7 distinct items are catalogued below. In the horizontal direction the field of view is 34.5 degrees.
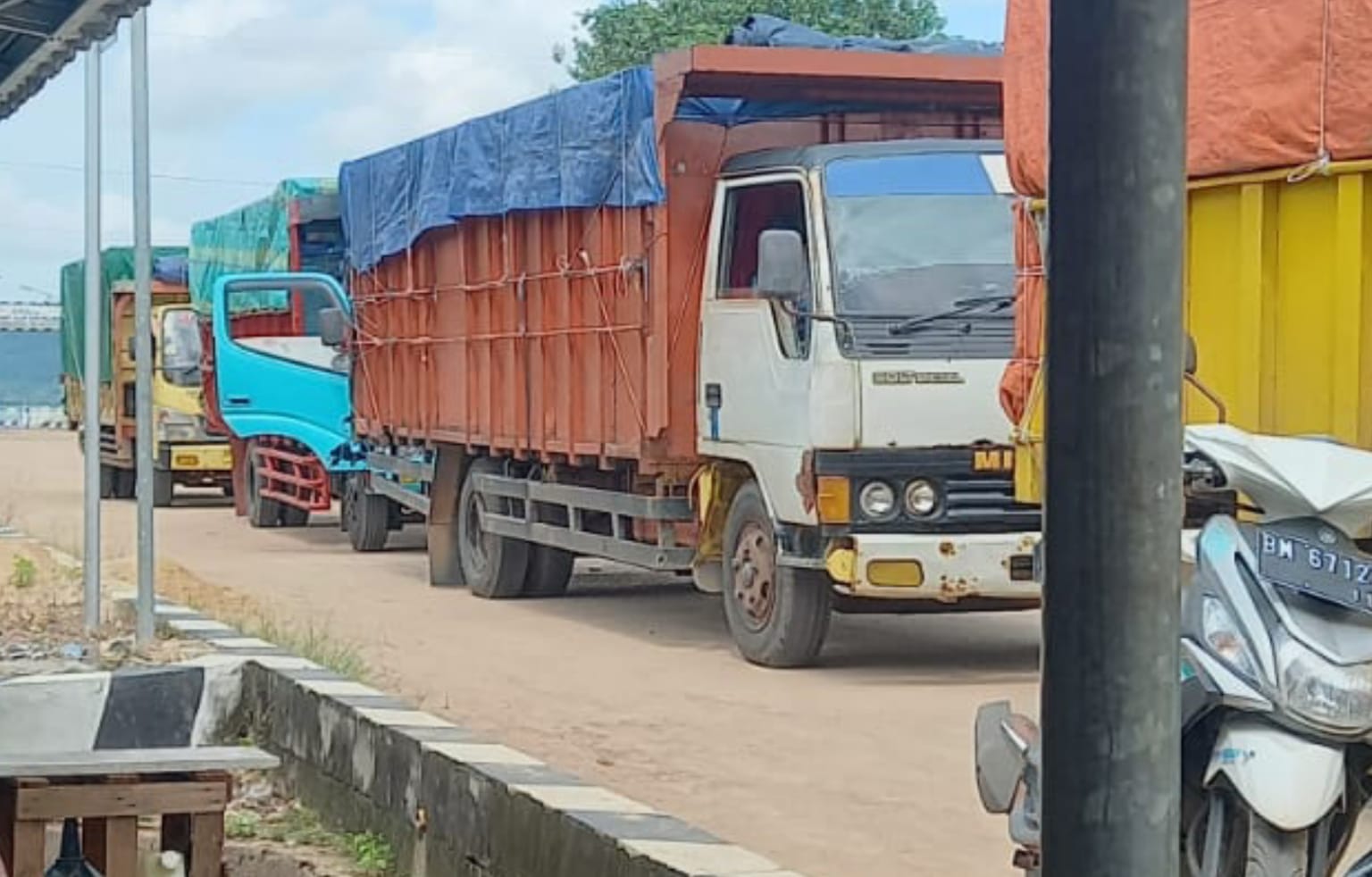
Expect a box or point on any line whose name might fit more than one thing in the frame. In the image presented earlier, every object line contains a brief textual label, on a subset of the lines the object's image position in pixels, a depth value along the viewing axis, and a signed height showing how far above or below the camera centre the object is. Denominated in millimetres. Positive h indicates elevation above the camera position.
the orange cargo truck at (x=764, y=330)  10797 +446
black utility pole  1818 +0
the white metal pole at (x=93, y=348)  10125 +311
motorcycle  4473 -528
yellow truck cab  25672 +71
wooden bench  5781 -1034
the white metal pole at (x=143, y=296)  9945 +535
